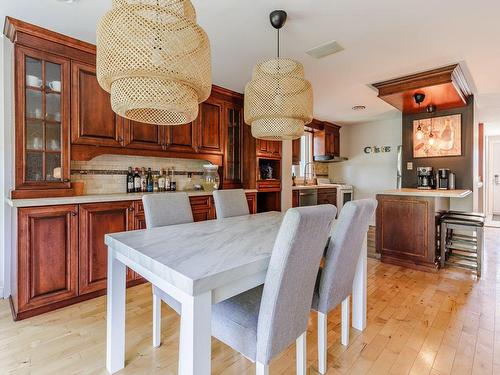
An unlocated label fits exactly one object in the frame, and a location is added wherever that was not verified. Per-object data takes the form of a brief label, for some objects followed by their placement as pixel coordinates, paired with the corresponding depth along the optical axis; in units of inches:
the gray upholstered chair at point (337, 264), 60.4
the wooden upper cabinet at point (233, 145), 157.4
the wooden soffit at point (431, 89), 122.3
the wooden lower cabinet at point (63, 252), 84.2
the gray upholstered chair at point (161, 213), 71.0
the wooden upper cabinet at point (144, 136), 114.0
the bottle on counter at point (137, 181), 126.0
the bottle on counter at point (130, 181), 124.9
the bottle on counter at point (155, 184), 131.5
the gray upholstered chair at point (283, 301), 43.6
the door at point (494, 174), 289.1
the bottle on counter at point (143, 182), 127.9
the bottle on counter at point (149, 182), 129.5
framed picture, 165.5
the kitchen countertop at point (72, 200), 82.1
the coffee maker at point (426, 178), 168.2
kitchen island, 126.1
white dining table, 39.0
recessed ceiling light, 184.1
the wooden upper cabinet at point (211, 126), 142.7
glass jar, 148.9
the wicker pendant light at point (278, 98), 74.4
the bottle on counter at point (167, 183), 137.1
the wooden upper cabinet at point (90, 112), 98.8
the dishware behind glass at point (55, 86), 94.7
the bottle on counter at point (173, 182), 140.2
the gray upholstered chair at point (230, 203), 100.8
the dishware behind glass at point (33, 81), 89.8
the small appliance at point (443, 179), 166.2
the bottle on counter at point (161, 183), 134.4
